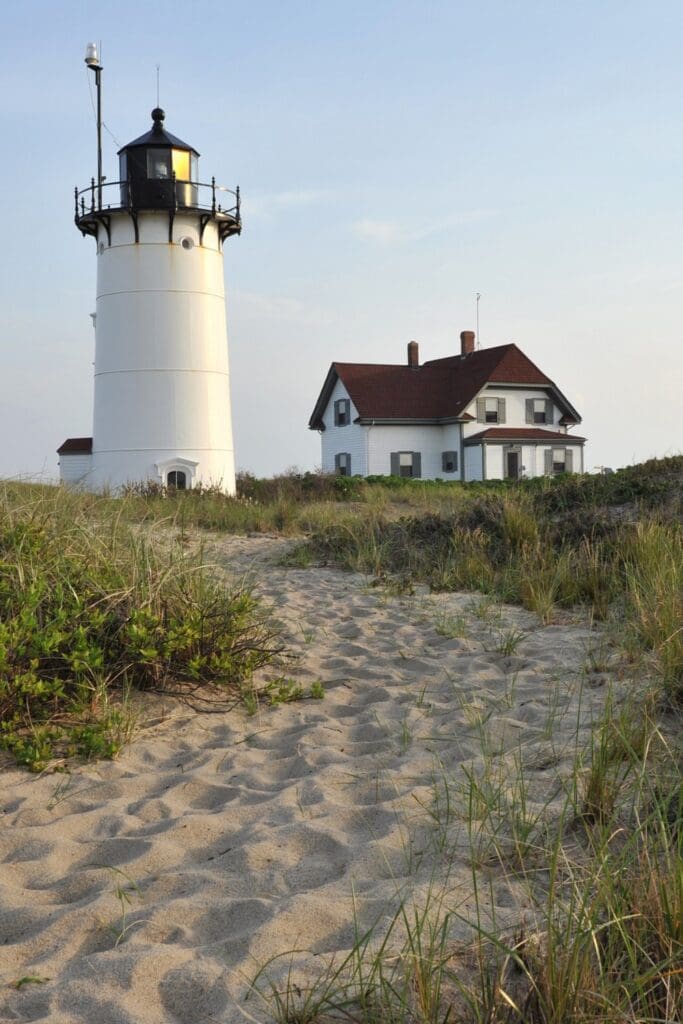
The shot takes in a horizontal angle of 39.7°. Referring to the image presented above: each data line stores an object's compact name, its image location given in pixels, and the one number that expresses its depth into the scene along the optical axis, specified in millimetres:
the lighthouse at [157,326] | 22906
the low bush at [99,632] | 5066
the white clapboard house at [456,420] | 38656
